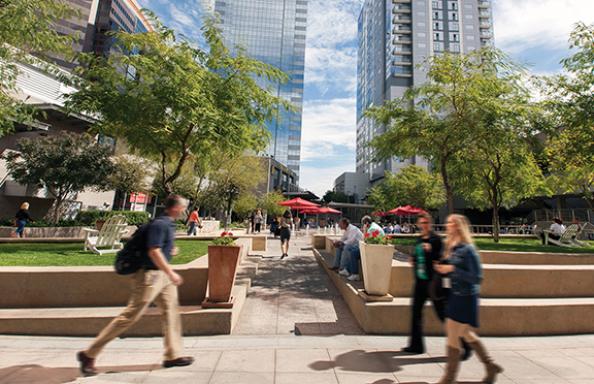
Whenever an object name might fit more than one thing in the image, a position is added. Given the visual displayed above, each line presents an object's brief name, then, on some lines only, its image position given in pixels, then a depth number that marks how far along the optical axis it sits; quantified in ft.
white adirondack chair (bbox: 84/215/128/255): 23.90
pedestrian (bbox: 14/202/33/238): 40.60
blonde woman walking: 9.14
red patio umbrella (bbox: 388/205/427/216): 78.23
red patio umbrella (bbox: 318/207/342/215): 73.09
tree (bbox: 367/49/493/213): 30.45
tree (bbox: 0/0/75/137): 22.24
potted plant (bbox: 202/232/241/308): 14.51
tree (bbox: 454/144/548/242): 31.63
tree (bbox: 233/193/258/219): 99.66
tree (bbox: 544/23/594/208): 31.89
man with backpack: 9.66
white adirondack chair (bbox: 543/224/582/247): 36.60
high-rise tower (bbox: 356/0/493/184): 244.83
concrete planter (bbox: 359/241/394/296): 14.64
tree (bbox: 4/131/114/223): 51.11
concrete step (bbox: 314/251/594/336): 14.26
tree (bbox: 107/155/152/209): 67.72
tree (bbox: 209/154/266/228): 86.17
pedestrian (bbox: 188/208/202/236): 46.37
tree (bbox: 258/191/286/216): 127.75
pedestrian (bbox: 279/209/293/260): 34.63
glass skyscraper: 279.49
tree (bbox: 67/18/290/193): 25.46
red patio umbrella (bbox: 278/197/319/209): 60.29
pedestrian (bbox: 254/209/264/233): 70.70
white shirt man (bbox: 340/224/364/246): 21.53
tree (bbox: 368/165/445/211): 114.62
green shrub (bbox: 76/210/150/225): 59.72
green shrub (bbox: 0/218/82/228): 49.76
